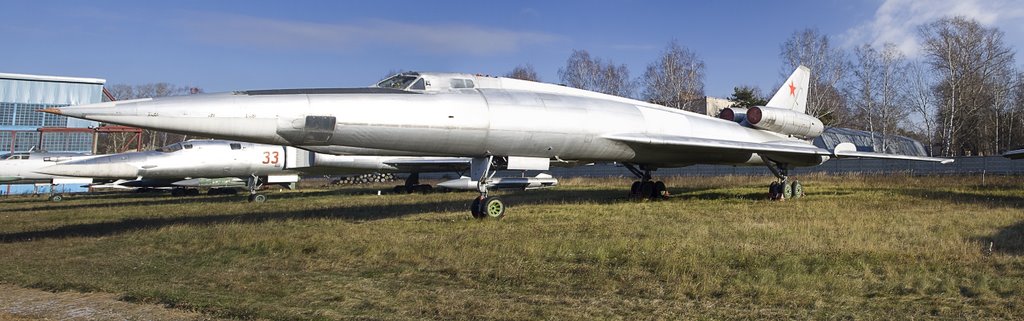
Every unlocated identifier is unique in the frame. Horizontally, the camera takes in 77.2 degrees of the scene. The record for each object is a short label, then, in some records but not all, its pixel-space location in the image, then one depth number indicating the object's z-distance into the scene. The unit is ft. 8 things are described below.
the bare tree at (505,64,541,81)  193.26
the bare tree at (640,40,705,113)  142.10
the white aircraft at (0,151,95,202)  74.79
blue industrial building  143.13
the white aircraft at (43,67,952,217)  26.32
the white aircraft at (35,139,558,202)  58.85
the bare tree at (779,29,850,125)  119.85
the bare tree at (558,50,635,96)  162.91
